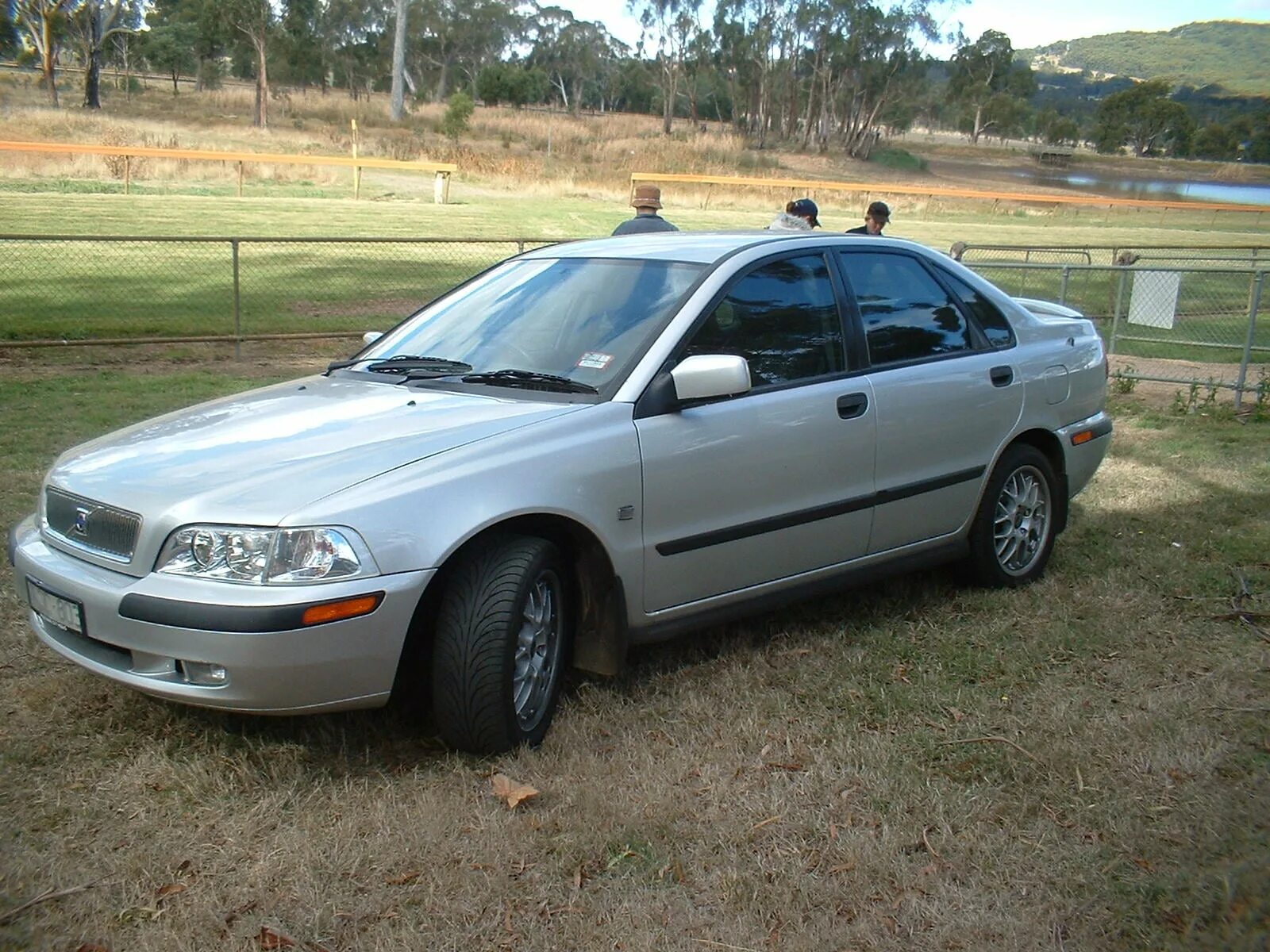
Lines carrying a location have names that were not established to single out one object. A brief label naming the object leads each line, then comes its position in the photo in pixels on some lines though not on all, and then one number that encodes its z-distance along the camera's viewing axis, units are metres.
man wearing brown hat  8.91
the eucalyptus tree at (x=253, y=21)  65.81
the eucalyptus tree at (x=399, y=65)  64.06
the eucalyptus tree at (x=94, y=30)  57.06
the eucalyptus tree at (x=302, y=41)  70.06
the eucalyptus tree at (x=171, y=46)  69.19
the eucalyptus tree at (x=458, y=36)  84.38
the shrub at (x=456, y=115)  56.88
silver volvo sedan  3.63
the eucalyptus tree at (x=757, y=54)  83.38
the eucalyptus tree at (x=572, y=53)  94.19
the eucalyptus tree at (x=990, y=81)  80.19
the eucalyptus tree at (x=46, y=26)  57.66
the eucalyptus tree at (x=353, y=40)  76.62
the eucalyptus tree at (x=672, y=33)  86.38
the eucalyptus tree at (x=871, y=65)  78.38
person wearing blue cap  9.97
